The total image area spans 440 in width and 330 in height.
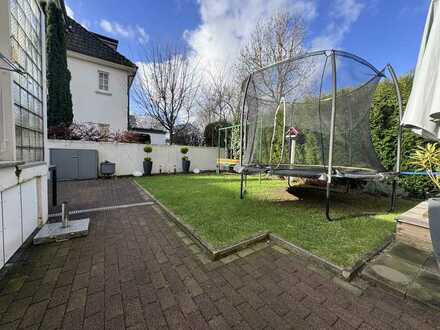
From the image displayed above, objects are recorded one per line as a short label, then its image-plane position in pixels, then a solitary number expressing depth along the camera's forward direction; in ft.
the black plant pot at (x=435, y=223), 3.36
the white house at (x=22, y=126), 6.24
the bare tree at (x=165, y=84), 38.96
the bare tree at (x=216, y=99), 45.01
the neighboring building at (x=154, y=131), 52.24
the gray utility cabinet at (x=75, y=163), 21.57
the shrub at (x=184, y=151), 31.68
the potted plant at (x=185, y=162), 31.60
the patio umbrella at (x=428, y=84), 4.14
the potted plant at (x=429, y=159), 11.19
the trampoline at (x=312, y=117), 11.03
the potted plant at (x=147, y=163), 27.78
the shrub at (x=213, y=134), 37.74
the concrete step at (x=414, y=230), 7.15
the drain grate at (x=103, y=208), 10.82
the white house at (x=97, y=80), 31.68
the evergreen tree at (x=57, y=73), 26.09
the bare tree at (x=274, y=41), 28.14
